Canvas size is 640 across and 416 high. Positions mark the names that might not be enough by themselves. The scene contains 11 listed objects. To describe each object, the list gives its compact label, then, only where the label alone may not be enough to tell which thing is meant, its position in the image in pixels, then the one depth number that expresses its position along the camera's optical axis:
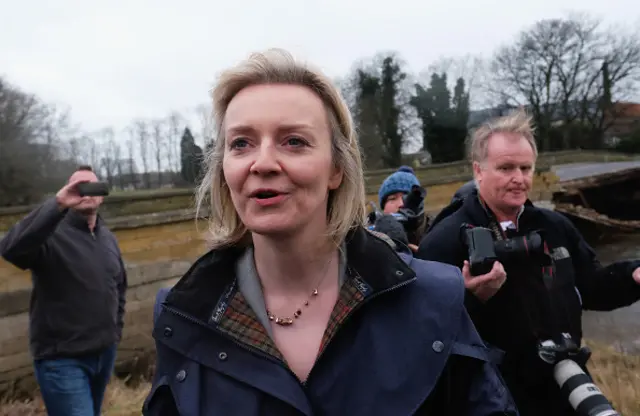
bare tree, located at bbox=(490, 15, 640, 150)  39.84
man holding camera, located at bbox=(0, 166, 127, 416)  3.10
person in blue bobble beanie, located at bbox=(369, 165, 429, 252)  4.17
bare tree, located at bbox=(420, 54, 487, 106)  31.78
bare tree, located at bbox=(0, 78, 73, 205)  11.35
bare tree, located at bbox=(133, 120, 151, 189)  23.72
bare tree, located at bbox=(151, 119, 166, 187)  25.95
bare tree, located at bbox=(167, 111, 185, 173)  27.52
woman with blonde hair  1.25
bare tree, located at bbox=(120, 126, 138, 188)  20.17
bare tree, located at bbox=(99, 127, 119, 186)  21.24
